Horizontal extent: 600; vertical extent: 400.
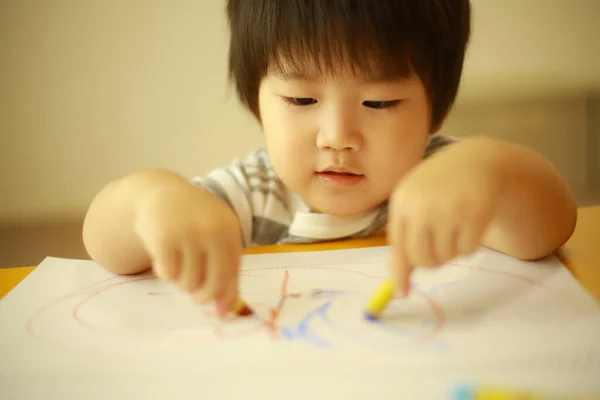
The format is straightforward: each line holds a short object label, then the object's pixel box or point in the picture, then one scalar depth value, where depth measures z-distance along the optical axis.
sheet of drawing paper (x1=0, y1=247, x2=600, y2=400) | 0.24
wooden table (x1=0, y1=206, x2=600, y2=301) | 0.35
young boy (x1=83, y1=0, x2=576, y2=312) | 0.28
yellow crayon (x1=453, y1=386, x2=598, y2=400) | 0.22
